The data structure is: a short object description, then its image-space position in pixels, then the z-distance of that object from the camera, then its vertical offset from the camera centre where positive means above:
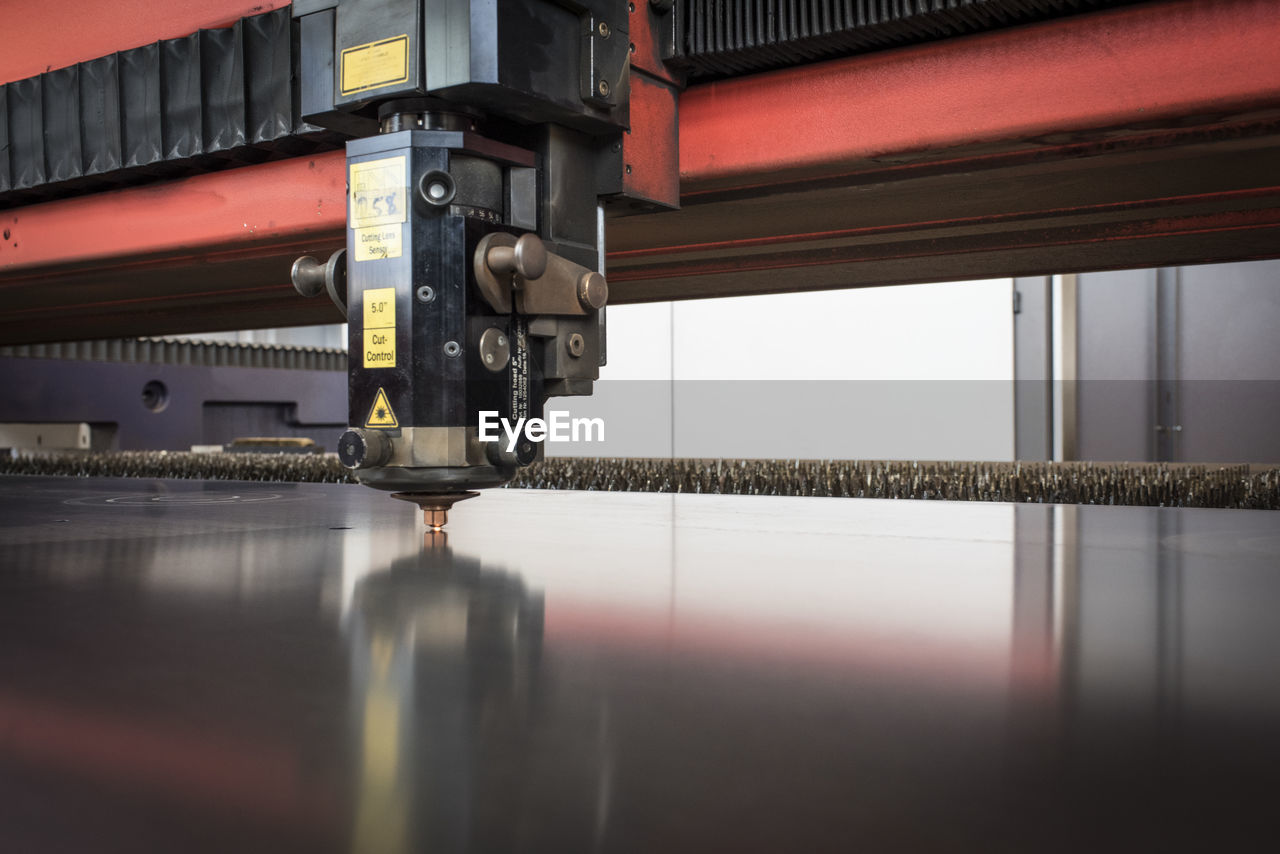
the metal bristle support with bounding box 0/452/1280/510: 1.47 -0.10
